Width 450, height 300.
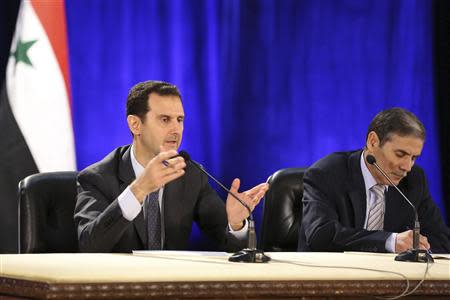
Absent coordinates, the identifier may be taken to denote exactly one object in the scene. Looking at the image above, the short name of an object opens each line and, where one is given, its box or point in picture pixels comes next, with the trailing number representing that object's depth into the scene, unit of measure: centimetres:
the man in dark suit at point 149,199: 661
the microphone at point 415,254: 622
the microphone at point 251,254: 559
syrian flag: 895
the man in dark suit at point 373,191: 795
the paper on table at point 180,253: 597
